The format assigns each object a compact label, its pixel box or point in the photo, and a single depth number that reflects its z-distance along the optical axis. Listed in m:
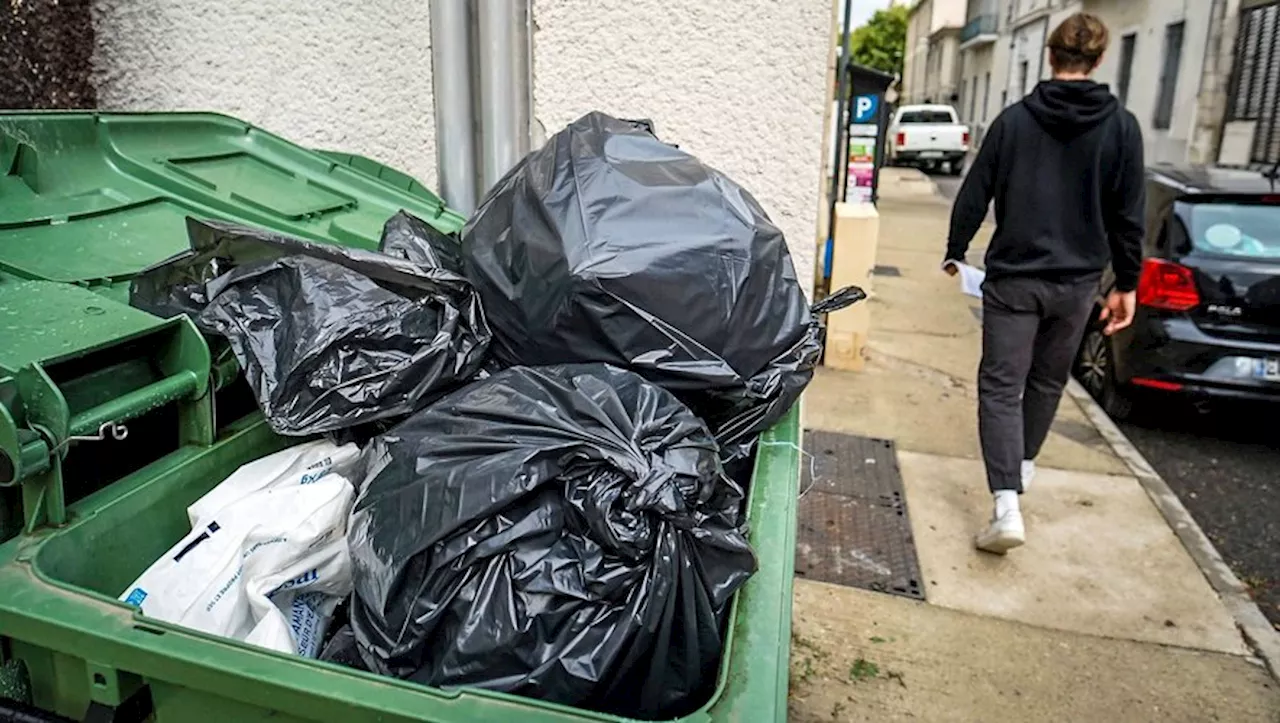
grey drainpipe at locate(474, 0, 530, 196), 3.70
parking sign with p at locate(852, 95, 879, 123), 6.59
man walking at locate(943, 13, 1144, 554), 3.34
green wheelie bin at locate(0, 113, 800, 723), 1.15
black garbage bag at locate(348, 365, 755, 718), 1.29
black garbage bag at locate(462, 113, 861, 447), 1.71
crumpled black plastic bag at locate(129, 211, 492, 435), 1.69
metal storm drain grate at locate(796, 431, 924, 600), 3.61
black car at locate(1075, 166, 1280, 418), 4.79
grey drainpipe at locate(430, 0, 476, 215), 3.64
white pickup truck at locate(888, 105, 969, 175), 23.73
